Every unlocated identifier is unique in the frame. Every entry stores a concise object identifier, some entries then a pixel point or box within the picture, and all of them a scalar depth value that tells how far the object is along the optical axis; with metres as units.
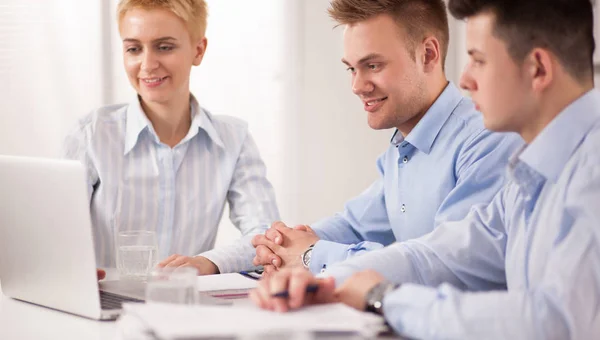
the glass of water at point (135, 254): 1.82
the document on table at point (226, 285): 1.68
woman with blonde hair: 2.19
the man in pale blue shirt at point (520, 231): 1.40
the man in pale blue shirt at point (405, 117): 1.89
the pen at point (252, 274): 1.84
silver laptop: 1.60
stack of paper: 1.34
